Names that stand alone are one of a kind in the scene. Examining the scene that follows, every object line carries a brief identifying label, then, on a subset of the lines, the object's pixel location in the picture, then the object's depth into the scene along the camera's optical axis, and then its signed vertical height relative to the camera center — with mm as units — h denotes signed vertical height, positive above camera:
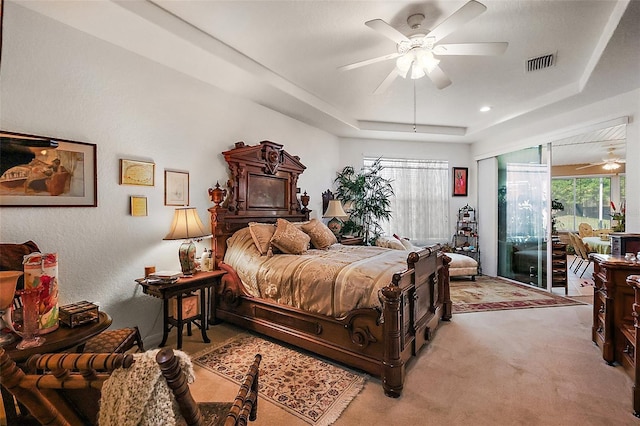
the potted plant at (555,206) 4998 +142
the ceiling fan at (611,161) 6629 +1228
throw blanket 695 -456
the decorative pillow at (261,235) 3165 -254
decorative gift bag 1499 -370
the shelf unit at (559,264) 4637 -803
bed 2172 -735
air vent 2959 +1596
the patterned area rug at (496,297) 3926 -1248
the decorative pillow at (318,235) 3713 -288
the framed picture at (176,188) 2945 +249
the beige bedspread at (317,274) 2316 -551
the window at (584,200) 8047 +413
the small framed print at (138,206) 2656 +53
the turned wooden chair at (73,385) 729 -477
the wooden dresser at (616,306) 2342 -761
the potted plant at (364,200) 5250 +237
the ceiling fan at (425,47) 2053 +1298
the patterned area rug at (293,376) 1920 -1276
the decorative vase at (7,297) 1366 -415
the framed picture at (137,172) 2591 +364
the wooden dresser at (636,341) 1831 -855
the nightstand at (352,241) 4641 -462
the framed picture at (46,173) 1961 +281
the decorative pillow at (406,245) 4689 -523
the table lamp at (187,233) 2779 -201
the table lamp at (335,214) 4840 -21
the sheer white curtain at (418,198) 5930 +316
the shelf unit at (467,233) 5965 -404
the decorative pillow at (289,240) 3215 -307
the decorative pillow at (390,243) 4547 -482
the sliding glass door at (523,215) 4789 -24
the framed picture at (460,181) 6152 +689
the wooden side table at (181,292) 2479 -719
